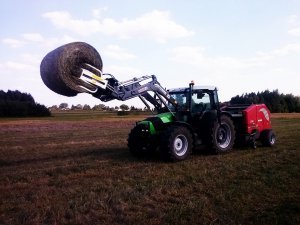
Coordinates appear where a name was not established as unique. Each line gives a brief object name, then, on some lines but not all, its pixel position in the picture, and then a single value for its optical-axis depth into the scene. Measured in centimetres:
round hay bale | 591
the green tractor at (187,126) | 801
